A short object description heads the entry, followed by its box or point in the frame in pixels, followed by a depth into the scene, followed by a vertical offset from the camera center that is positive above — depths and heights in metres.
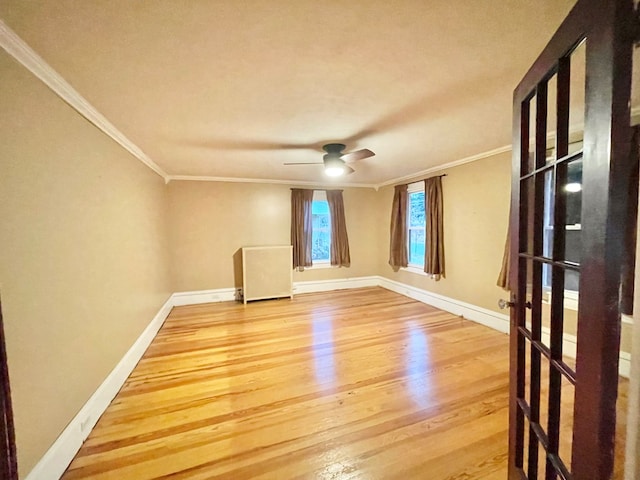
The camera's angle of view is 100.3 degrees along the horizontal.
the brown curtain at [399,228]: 4.98 -0.02
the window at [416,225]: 4.79 +0.02
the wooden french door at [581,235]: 0.65 -0.04
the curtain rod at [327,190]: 5.32 +0.78
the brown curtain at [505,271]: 3.09 -0.55
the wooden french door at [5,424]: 0.91 -0.65
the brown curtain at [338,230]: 5.37 -0.03
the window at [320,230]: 5.42 -0.02
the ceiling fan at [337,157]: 2.75 +0.75
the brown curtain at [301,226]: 5.11 +0.07
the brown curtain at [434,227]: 4.11 -0.01
